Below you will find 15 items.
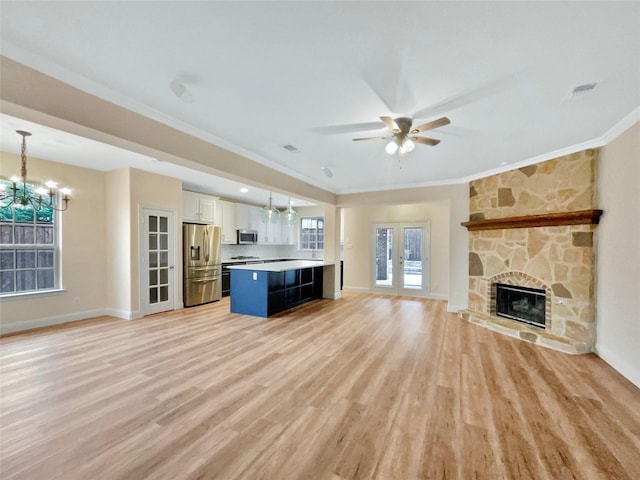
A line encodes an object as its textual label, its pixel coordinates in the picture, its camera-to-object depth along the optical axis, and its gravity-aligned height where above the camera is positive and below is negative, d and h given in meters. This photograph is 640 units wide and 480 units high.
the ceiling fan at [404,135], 2.53 +1.00
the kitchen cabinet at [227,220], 7.30 +0.46
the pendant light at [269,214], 5.80 +0.48
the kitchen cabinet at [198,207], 6.17 +0.68
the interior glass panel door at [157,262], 5.21 -0.48
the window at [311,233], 9.44 +0.14
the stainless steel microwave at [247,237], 7.98 +0.01
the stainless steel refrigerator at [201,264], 5.97 -0.59
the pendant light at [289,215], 6.13 +0.48
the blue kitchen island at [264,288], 5.13 -0.98
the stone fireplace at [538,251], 3.65 -0.21
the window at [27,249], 4.32 -0.19
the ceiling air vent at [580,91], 2.21 +1.18
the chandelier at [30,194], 3.99 +0.68
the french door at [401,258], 7.20 -0.55
